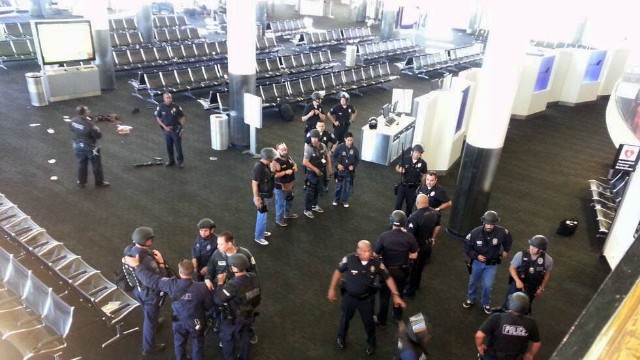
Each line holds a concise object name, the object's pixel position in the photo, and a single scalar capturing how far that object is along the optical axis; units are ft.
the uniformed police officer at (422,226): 21.24
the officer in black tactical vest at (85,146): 28.27
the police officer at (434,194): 23.73
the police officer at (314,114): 34.55
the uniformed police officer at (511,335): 15.02
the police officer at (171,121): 31.53
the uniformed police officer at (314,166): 27.40
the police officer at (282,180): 25.44
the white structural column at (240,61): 34.50
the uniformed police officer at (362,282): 17.12
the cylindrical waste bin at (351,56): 66.28
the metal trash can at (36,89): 43.19
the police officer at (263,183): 23.88
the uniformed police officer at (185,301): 15.55
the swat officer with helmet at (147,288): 17.11
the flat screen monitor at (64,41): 43.39
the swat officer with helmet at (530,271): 19.11
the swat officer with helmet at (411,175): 26.63
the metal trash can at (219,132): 37.04
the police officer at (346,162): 28.53
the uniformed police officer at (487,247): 20.13
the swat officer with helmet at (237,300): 15.87
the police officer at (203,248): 18.90
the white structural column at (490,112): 23.36
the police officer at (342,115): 36.29
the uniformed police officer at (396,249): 18.83
